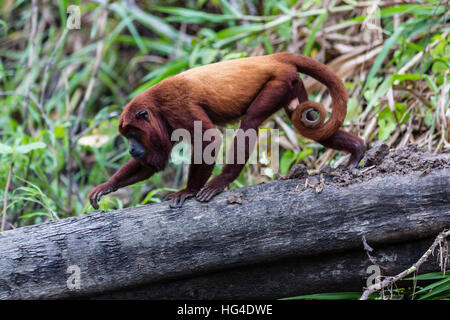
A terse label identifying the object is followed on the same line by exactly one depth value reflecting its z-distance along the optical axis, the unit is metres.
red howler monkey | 3.61
